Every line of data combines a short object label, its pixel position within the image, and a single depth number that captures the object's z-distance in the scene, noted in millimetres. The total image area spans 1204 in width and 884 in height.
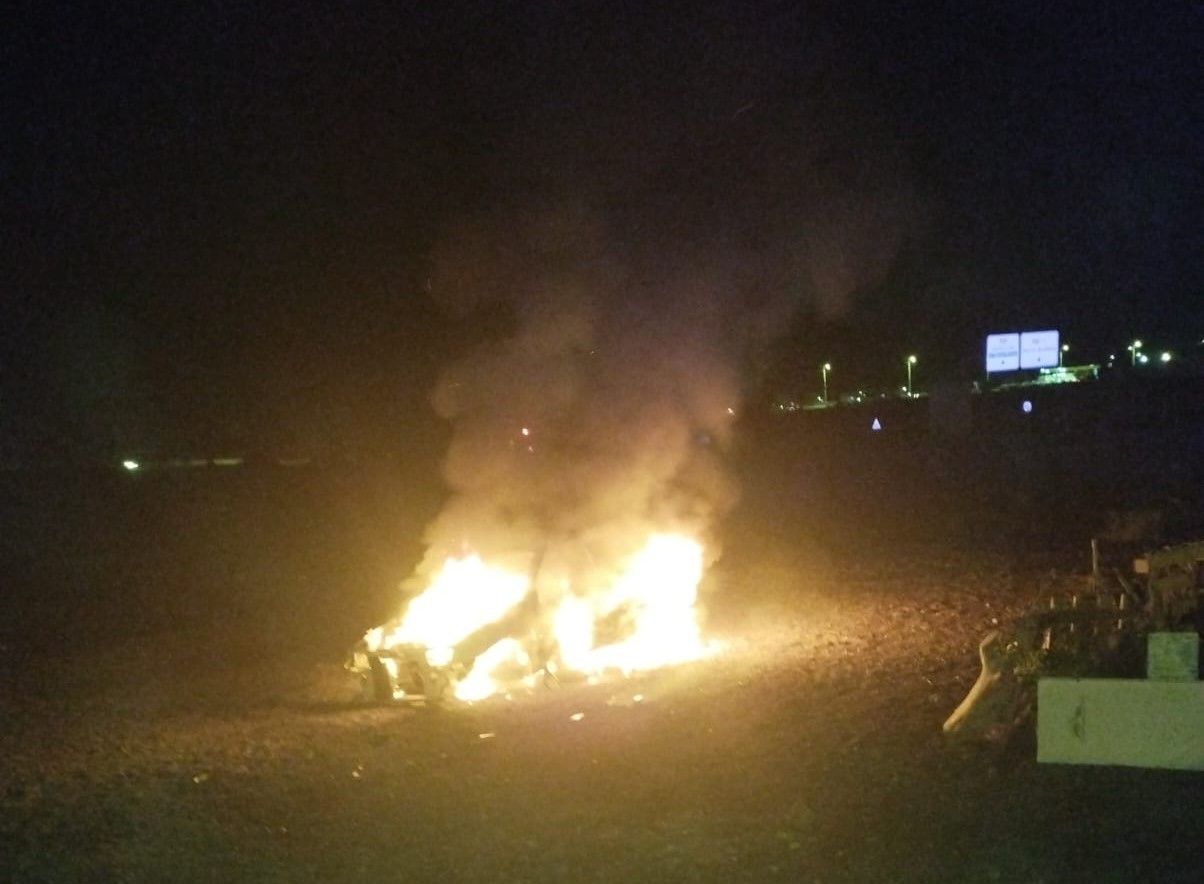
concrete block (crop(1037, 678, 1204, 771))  6539
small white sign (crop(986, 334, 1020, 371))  43062
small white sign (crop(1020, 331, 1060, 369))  43688
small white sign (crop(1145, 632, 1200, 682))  6609
